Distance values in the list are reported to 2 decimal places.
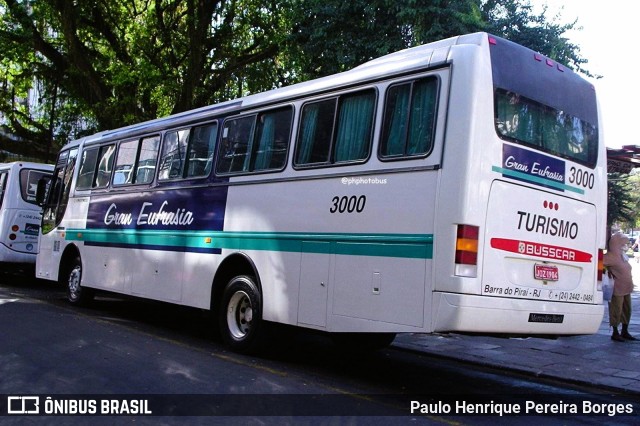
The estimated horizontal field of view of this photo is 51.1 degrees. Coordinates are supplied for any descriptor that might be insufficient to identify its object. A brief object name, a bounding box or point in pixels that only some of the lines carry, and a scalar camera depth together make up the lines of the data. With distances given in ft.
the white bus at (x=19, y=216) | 53.31
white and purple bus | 20.30
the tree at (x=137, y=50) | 60.39
